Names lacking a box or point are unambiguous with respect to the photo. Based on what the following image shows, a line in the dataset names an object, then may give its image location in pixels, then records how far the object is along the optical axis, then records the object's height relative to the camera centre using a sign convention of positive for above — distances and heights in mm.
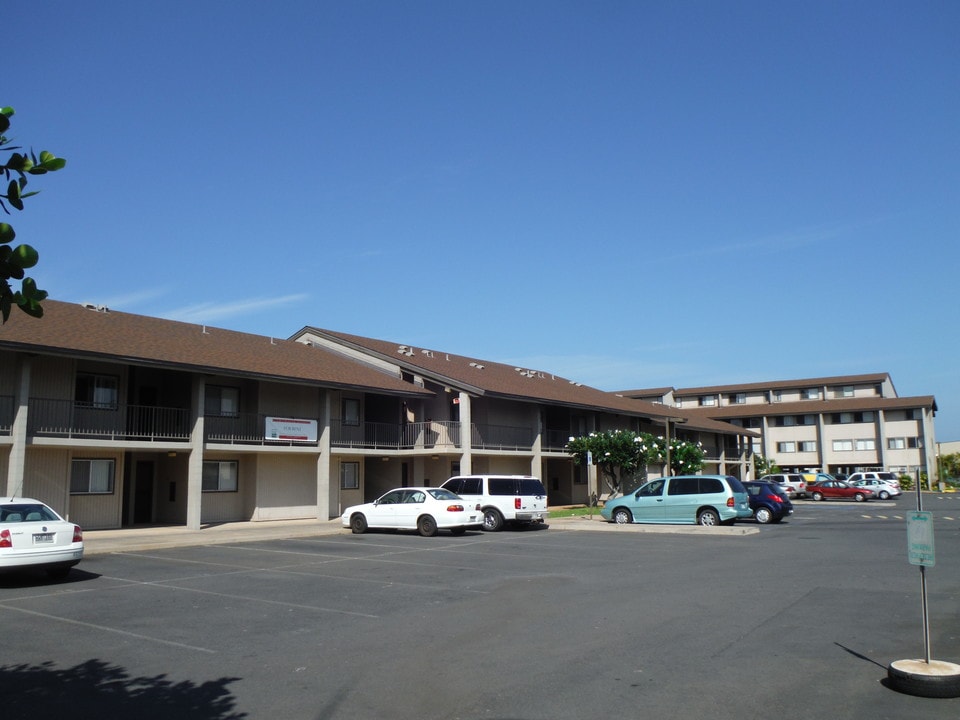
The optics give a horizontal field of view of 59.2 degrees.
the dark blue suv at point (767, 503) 30688 -1585
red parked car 53094 -2007
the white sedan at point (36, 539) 14023 -1261
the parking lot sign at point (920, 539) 7949 -760
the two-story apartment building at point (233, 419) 23828 +1530
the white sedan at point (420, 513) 24219 -1481
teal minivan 27359 -1383
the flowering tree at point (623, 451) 38625 +439
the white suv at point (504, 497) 26984 -1141
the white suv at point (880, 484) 55594 -1698
